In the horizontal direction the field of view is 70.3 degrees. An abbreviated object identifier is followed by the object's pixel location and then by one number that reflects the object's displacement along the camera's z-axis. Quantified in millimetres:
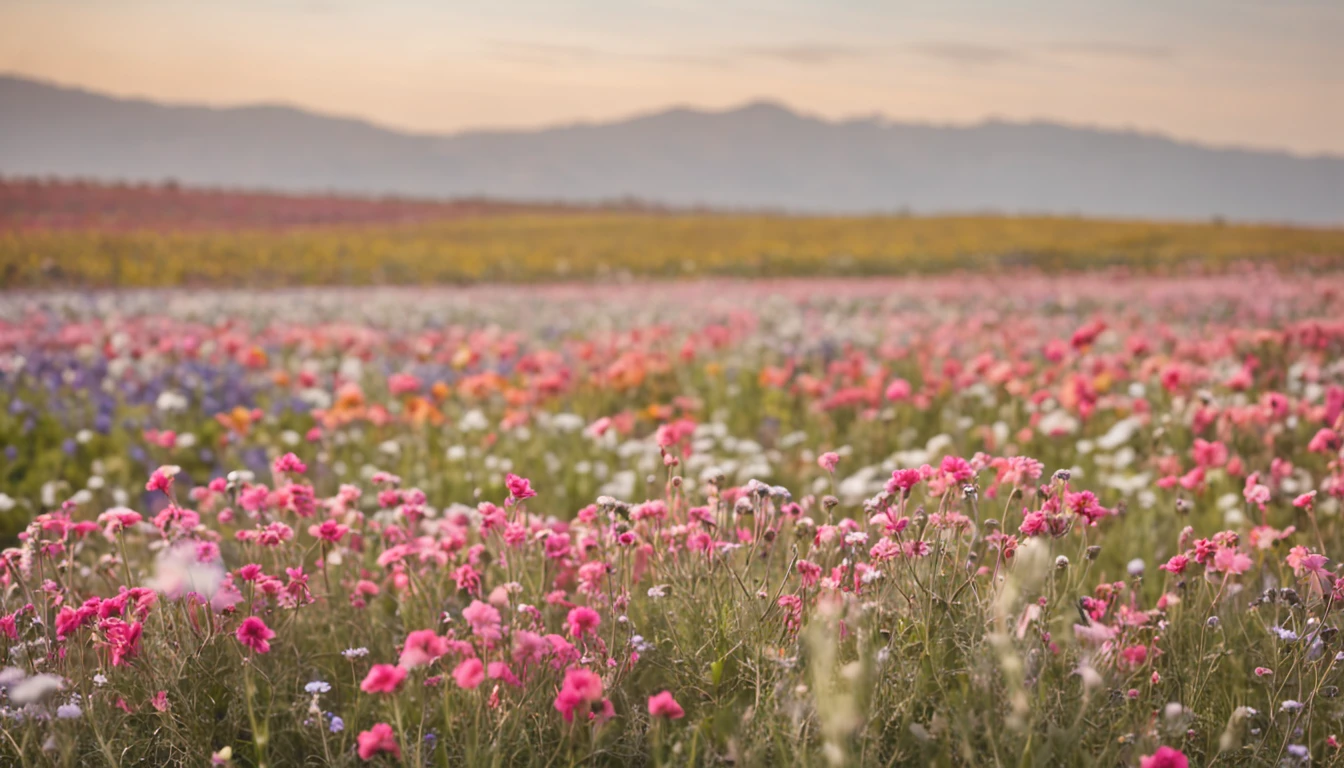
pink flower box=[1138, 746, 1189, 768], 1924
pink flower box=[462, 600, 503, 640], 2240
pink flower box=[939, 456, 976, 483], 2523
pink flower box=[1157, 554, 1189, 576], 2644
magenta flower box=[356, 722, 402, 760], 2033
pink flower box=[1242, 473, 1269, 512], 2822
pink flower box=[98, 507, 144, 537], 2801
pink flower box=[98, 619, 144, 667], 2396
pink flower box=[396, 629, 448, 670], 2088
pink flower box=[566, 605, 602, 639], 2387
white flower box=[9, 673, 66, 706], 2002
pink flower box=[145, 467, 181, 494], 2713
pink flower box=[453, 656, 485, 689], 2098
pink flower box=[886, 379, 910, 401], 4953
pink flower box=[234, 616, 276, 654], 2357
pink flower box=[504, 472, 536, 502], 2461
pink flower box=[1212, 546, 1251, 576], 2641
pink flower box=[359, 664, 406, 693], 2025
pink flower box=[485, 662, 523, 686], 2207
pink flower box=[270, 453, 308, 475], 3061
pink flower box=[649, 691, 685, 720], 2066
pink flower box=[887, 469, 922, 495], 2492
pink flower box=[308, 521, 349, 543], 2742
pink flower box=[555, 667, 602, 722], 2086
